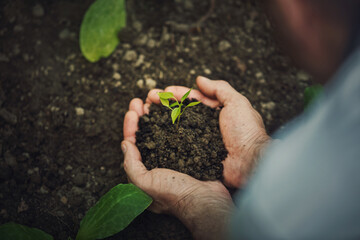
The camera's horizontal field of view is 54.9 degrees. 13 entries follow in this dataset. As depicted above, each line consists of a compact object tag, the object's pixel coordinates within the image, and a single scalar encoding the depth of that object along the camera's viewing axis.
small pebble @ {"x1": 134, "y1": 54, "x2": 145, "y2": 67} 0.45
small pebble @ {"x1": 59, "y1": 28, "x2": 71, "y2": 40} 0.47
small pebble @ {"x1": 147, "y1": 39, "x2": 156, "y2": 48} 0.47
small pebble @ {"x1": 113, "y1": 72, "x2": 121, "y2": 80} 0.45
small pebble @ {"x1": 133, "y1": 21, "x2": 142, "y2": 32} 0.48
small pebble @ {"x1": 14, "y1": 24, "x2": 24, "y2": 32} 0.47
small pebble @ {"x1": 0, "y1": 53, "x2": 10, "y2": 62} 0.45
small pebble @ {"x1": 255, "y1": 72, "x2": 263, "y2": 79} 0.46
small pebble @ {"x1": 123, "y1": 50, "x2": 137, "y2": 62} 0.46
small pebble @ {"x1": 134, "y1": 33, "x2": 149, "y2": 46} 0.47
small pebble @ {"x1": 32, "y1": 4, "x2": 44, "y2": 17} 0.47
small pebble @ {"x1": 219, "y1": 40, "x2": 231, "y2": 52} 0.47
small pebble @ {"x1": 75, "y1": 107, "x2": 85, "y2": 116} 0.43
